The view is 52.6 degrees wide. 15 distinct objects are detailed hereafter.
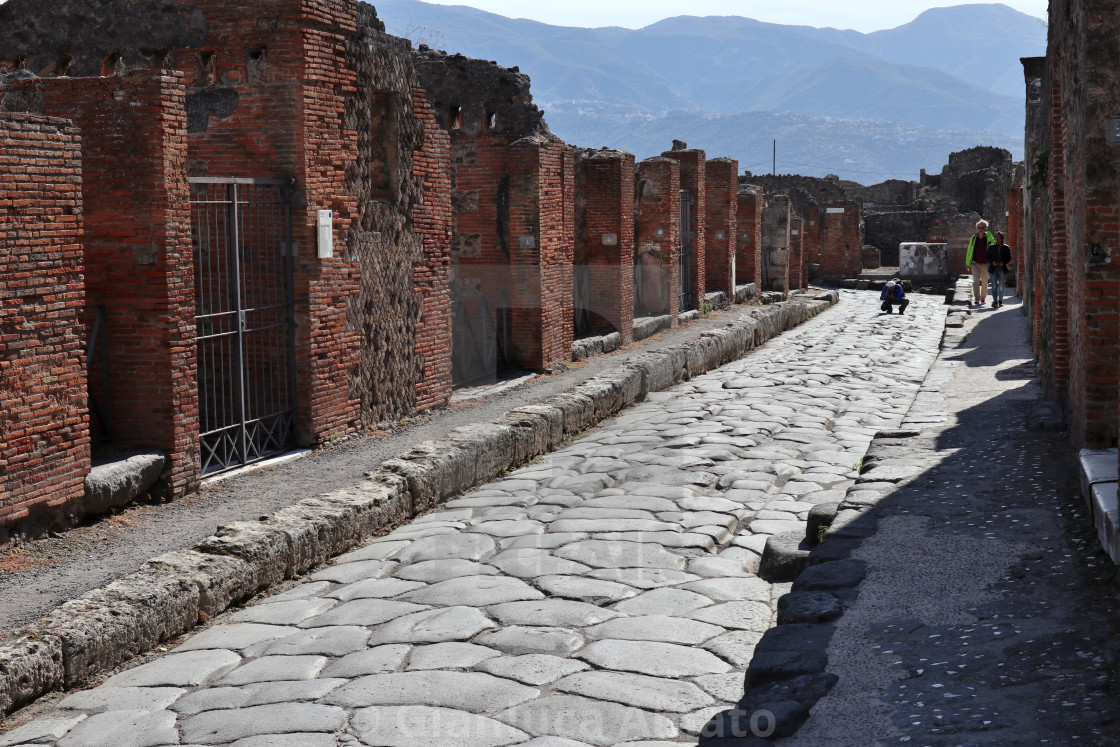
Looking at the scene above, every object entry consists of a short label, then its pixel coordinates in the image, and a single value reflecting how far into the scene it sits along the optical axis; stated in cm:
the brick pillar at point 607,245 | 1631
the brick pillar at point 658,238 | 1870
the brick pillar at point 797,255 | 2881
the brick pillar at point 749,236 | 2384
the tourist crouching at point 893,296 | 2273
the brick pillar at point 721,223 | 2175
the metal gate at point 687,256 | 2014
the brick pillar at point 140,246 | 696
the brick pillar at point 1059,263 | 861
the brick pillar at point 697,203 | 2022
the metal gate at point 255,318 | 840
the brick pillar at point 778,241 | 2633
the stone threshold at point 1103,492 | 474
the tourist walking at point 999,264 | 2089
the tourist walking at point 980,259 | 2084
